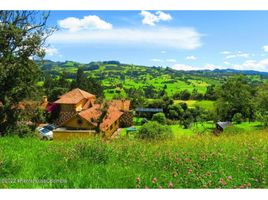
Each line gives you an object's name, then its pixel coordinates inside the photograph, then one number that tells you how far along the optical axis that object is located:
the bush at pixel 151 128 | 12.12
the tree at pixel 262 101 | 17.69
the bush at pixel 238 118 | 20.26
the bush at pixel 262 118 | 15.12
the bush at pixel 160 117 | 19.88
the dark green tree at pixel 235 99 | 20.26
